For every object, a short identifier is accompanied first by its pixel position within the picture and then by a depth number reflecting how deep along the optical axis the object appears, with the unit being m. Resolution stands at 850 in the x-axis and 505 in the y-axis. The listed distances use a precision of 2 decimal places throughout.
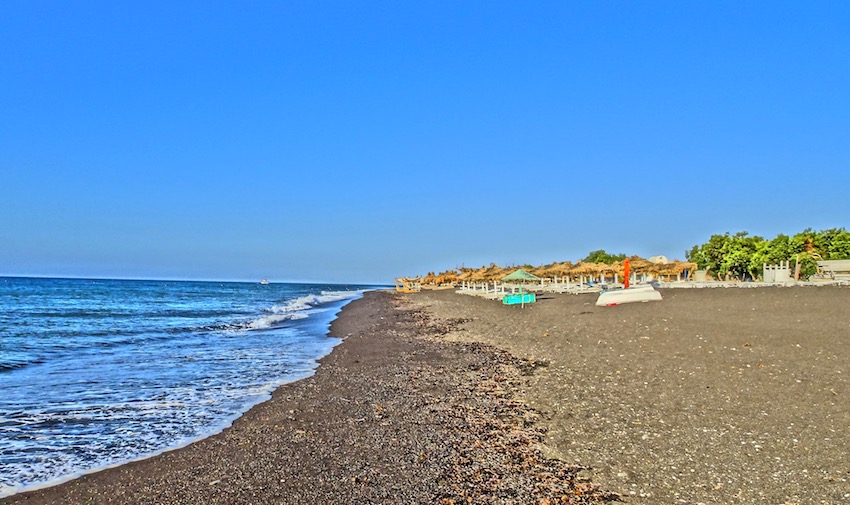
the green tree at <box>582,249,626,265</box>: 79.71
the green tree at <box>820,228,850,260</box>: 43.47
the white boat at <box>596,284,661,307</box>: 23.03
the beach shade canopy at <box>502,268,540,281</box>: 38.59
